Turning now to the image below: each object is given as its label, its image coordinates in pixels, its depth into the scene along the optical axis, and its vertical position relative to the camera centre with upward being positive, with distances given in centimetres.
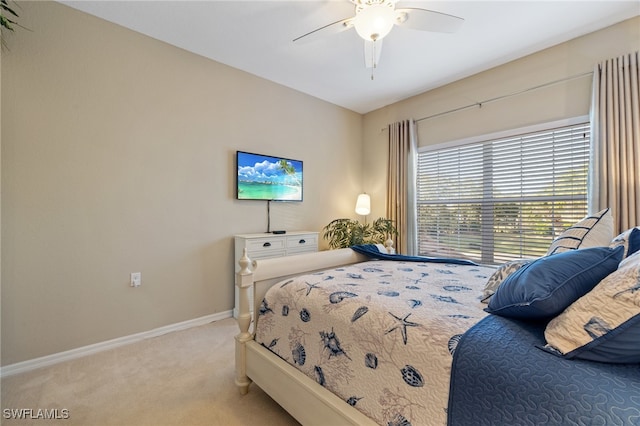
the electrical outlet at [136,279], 241 -57
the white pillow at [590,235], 136 -10
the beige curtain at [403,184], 370 +42
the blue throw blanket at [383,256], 215 -34
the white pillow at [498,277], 126 -29
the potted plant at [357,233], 351 -24
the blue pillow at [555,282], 88 -22
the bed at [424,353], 71 -45
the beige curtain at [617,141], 221 +61
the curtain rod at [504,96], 253 +126
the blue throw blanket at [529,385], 64 -44
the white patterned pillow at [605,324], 71 -30
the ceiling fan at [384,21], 171 +128
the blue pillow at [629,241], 118 -12
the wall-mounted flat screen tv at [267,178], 304 +42
